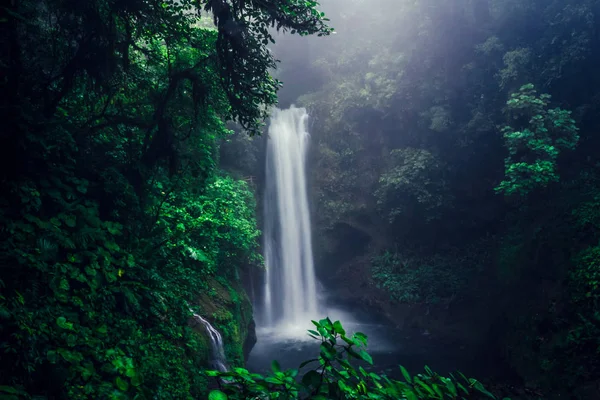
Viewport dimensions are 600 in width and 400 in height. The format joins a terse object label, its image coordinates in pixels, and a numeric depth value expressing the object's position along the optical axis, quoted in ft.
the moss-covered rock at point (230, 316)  29.12
